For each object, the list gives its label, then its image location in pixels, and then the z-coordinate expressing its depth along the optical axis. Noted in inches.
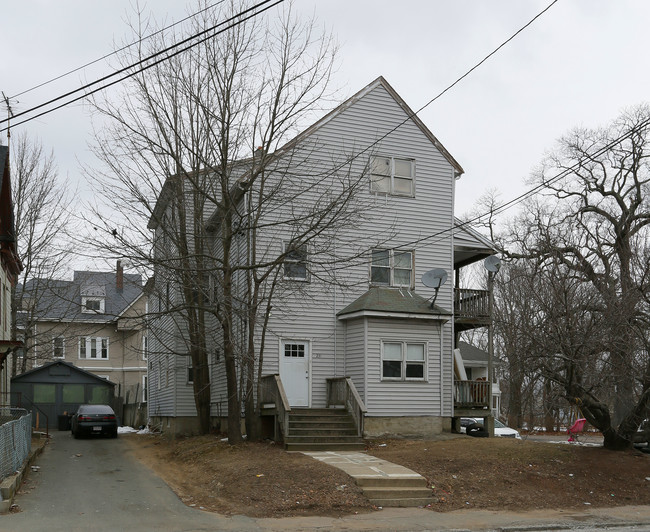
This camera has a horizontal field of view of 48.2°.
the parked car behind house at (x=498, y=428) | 1207.1
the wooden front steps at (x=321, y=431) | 725.3
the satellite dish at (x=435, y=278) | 874.1
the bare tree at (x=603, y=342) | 622.8
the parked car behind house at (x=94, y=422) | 1095.0
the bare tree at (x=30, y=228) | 1280.0
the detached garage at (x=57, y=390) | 1482.5
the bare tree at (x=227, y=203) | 720.3
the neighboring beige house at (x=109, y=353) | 1973.4
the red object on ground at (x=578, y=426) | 1559.4
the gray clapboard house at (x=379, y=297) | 853.8
